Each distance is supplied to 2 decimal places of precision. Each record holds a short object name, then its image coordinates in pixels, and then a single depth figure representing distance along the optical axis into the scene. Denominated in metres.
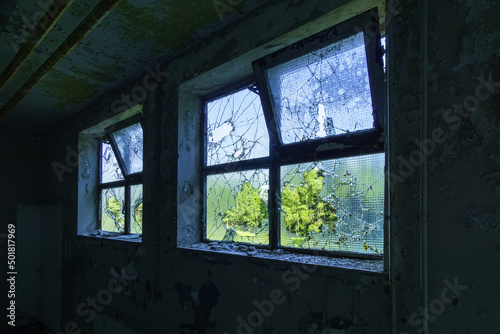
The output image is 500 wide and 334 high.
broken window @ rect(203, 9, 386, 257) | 1.34
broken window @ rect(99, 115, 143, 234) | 2.76
